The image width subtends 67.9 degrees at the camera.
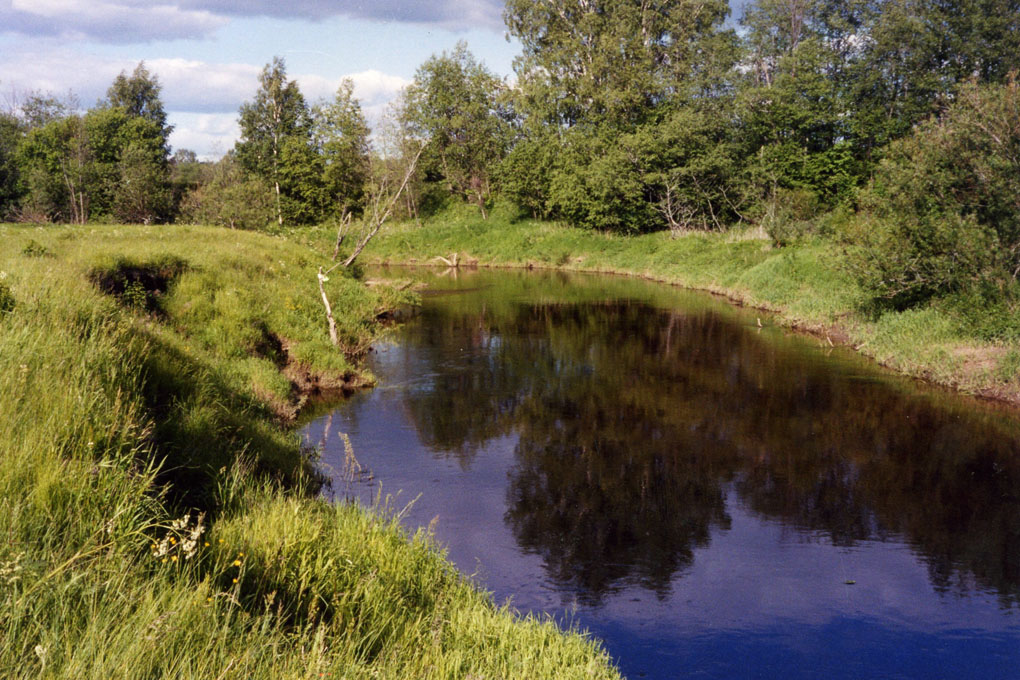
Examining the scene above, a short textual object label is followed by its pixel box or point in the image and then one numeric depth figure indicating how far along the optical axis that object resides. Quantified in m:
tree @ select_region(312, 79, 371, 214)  54.97
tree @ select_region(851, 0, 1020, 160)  40.41
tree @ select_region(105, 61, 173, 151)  65.62
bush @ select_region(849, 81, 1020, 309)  17.31
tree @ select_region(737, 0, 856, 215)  43.69
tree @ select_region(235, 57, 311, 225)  60.72
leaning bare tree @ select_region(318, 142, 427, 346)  18.17
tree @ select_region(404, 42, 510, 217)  57.53
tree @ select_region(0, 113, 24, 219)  53.12
